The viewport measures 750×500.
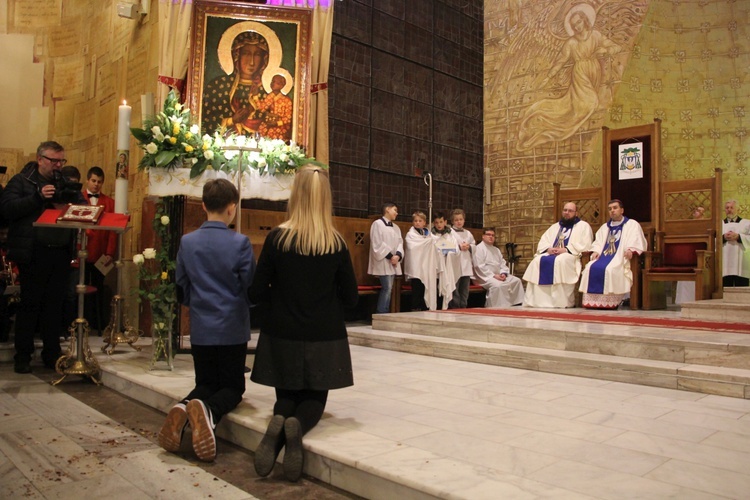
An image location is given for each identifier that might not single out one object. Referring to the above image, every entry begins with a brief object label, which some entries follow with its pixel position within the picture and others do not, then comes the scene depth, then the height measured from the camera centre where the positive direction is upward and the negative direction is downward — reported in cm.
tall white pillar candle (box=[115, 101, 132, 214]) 430 +73
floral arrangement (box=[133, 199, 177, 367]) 433 -18
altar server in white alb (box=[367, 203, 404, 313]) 797 +25
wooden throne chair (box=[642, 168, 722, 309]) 676 +42
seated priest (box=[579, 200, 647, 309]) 704 +21
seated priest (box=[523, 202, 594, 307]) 756 +18
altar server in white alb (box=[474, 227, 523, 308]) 952 -1
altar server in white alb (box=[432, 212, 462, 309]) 834 +22
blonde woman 271 -13
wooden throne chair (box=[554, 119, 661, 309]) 763 +123
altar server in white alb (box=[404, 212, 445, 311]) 813 +12
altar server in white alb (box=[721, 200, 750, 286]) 873 +45
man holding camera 443 +12
